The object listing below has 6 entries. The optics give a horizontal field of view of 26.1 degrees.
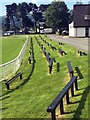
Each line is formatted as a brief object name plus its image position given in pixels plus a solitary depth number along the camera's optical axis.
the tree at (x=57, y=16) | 52.25
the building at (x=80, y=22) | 36.51
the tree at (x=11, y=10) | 76.13
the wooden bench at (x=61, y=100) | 4.23
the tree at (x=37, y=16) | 72.76
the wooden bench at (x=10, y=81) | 7.95
